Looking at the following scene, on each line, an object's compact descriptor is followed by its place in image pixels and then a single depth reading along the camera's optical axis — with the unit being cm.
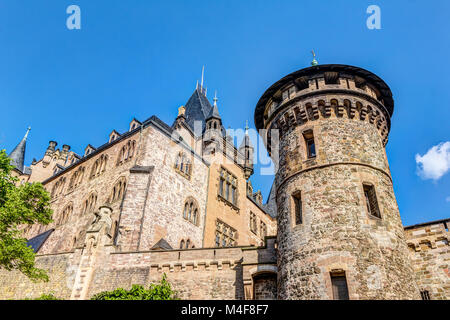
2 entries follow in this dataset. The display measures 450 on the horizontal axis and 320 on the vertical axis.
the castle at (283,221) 1177
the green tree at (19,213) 1584
